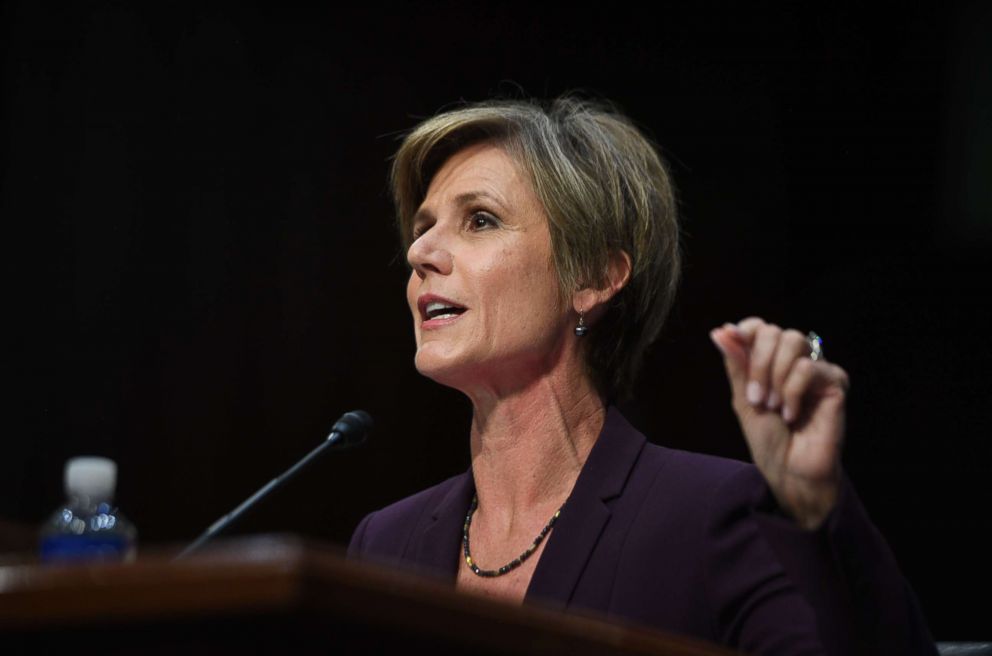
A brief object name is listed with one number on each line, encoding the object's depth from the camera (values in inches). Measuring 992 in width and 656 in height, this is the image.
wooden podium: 58.9
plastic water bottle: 97.0
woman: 105.4
